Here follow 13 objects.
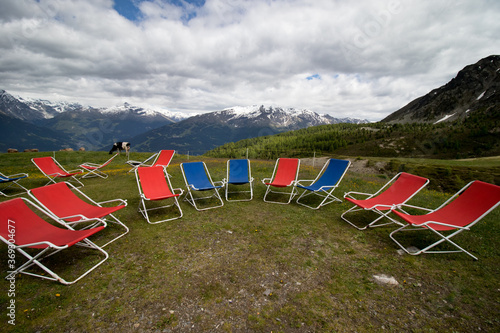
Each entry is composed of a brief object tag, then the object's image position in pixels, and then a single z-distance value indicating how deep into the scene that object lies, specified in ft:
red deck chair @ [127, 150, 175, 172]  36.86
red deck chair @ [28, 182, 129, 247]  13.65
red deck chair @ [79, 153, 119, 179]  34.80
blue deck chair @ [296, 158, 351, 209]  21.89
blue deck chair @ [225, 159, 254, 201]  24.48
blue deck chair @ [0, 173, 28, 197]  23.92
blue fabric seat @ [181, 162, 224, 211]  22.56
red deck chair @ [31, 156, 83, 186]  28.66
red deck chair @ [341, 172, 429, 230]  16.69
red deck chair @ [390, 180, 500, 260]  12.89
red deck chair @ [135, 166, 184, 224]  19.53
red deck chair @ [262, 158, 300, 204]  24.69
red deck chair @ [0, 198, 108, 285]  9.94
